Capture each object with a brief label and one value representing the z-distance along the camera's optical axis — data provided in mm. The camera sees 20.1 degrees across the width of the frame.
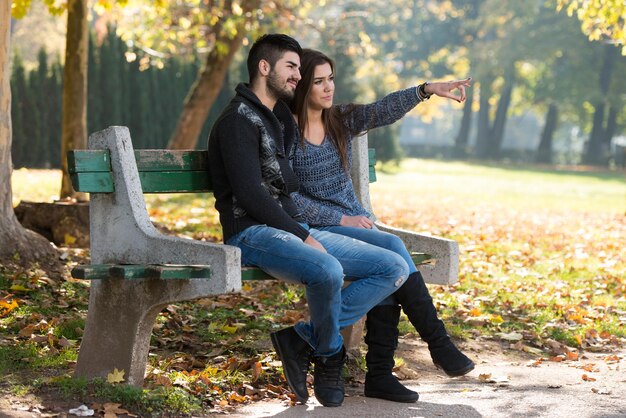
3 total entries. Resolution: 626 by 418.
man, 7455
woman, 7850
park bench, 7116
